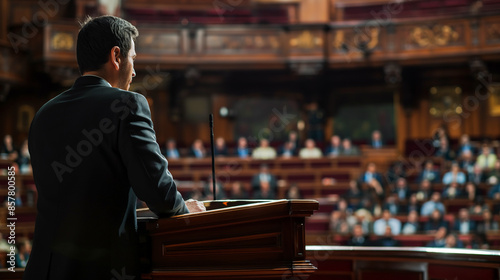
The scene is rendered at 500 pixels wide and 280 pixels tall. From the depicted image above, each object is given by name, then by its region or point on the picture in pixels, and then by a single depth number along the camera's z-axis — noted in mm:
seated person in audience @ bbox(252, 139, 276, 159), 11617
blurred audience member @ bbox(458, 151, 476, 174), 10084
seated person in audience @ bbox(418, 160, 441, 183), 10227
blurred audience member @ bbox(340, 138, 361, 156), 11555
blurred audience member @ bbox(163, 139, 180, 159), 11656
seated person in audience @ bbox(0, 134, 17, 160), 10458
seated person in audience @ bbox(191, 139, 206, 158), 11664
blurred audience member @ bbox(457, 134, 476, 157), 10844
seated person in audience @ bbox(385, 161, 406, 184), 10547
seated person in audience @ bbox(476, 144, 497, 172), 10211
